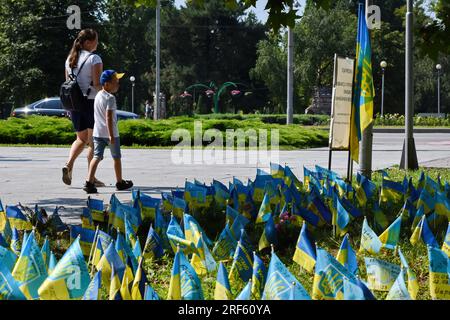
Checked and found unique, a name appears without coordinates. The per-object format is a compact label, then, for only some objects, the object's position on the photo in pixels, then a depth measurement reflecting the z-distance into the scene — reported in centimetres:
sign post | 829
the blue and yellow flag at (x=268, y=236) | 515
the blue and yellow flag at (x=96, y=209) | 617
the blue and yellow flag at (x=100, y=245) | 436
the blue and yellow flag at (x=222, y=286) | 347
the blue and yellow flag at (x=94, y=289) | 328
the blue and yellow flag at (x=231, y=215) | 556
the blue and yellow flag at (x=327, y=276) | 353
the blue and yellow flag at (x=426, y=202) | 622
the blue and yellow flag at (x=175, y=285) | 348
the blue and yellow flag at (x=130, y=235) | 499
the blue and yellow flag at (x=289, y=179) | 784
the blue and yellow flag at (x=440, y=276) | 362
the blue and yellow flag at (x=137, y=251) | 438
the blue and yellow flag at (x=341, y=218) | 561
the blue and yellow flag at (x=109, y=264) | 383
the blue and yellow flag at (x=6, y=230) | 547
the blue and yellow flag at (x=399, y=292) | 326
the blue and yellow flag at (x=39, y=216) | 604
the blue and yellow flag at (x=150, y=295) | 331
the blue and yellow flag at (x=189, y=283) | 347
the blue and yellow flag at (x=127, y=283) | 354
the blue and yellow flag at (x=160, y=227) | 539
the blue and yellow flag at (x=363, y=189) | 692
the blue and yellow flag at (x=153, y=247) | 504
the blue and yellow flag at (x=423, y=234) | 507
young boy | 922
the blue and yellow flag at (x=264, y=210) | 605
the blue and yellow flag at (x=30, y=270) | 361
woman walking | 952
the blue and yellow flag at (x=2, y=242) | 441
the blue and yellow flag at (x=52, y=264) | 373
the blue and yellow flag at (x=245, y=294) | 312
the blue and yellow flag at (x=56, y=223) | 598
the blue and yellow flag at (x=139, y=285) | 350
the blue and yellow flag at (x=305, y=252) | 426
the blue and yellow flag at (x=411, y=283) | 362
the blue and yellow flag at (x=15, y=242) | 477
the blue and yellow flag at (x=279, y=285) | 321
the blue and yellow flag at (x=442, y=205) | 603
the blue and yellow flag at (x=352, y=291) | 312
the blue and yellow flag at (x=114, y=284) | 349
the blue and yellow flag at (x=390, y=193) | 702
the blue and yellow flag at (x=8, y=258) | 392
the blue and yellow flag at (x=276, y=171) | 812
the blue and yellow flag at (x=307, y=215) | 600
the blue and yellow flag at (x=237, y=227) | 513
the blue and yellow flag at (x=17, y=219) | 575
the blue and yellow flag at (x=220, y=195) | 702
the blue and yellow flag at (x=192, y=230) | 490
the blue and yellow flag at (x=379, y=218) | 581
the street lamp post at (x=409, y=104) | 1273
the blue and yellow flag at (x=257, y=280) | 379
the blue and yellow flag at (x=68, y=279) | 348
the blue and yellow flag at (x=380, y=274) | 393
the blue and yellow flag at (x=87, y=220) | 572
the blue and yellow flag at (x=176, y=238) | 490
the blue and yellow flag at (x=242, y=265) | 421
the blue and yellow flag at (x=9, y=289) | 337
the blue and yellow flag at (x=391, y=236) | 496
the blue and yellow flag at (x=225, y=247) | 484
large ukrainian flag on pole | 800
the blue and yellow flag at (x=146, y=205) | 626
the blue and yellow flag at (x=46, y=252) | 414
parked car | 3466
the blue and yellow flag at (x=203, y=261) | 461
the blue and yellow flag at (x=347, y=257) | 408
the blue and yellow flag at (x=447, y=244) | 454
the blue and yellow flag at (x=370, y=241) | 492
